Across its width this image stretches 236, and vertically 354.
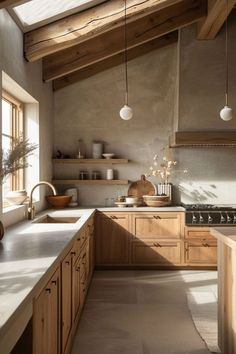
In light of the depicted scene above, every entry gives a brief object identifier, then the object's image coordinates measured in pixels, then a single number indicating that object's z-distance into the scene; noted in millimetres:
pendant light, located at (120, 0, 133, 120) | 3980
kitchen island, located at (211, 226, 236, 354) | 2434
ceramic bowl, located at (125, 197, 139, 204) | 5324
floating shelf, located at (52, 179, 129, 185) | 5590
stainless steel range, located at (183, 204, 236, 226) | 4855
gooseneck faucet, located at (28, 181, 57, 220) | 3862
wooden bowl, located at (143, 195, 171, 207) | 5293
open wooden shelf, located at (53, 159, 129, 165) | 5555
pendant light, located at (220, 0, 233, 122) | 5012
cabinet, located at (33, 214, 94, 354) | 1740
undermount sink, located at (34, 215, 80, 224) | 4344
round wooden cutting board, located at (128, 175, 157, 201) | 5730
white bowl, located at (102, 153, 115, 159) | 5578
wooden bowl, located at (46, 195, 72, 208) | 5098
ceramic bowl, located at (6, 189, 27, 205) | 3791
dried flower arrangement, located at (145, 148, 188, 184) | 5645
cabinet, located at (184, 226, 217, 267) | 5004
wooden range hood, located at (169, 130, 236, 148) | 4984
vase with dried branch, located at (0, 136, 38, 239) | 2416
